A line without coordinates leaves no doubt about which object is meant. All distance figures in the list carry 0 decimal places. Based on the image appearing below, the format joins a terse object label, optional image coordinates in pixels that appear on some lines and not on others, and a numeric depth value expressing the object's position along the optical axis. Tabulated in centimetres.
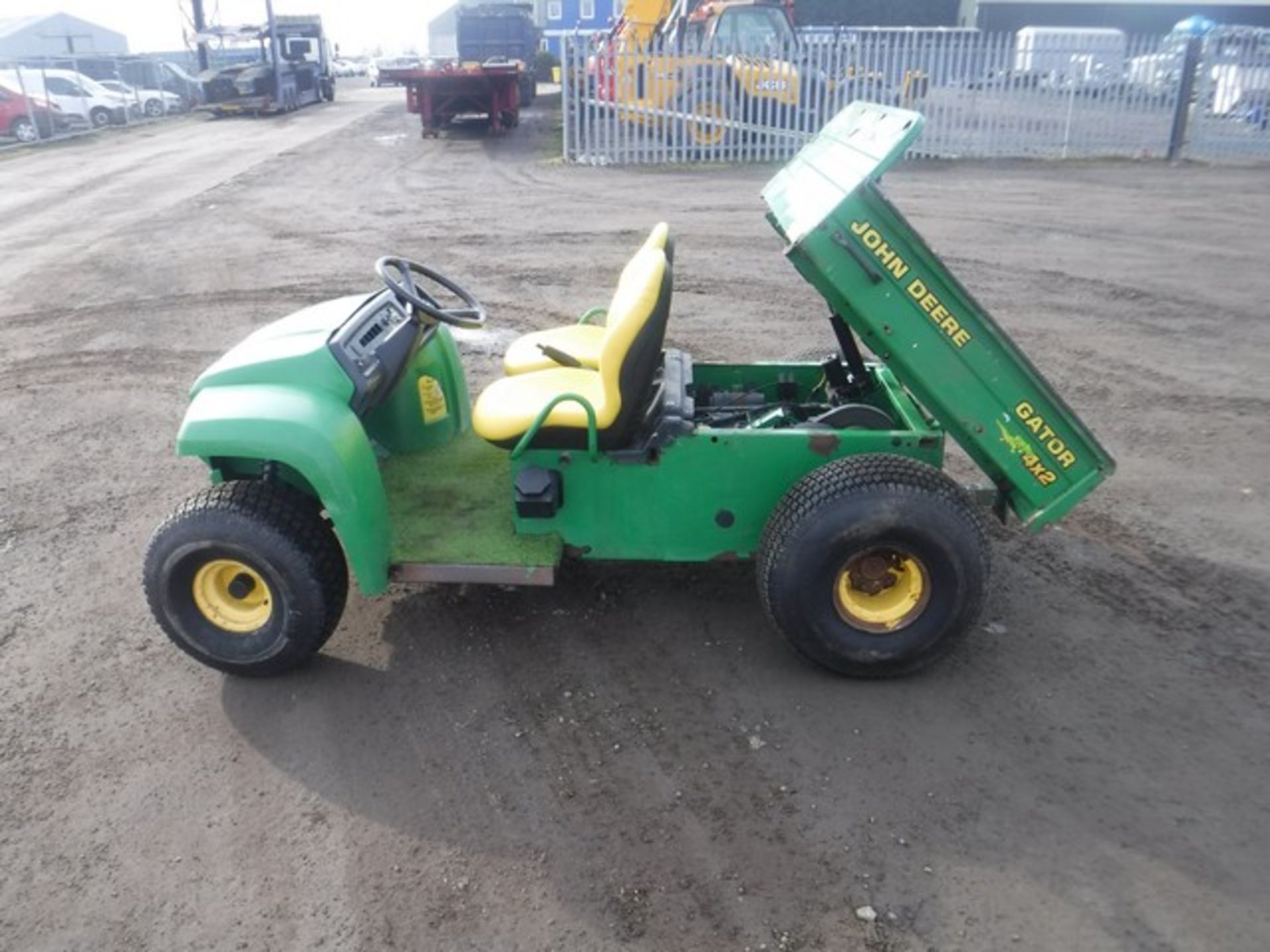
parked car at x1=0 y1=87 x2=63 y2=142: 2178
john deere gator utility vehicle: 350
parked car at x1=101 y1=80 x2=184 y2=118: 2747
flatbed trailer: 1978
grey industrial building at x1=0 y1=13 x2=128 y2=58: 6025
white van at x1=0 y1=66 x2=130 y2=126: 2297
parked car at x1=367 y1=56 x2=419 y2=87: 4183
